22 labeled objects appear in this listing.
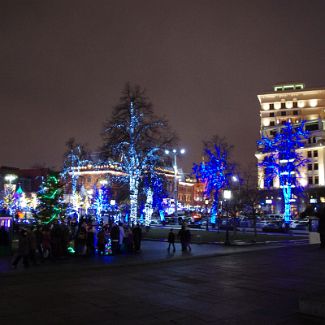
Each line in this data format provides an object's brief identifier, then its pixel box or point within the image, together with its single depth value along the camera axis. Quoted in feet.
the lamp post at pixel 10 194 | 205.46
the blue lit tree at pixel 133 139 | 134.21
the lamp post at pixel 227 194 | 102.47
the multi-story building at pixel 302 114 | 338.95
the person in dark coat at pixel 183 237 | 84.84
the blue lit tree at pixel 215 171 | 201.46
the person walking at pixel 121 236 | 80.43
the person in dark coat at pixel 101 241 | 77.41
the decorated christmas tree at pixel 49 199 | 98.43
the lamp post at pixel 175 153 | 141.69
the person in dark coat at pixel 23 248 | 59.82
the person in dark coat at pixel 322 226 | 86.30
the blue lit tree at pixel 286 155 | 203.41
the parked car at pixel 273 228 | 157.38
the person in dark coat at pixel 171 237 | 83.97
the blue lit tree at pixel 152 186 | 138.41
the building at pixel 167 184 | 147.74
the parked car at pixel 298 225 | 178.09
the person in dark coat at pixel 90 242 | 75.36
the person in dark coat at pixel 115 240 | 80.02
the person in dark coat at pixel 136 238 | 81.87
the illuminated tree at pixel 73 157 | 208.31
